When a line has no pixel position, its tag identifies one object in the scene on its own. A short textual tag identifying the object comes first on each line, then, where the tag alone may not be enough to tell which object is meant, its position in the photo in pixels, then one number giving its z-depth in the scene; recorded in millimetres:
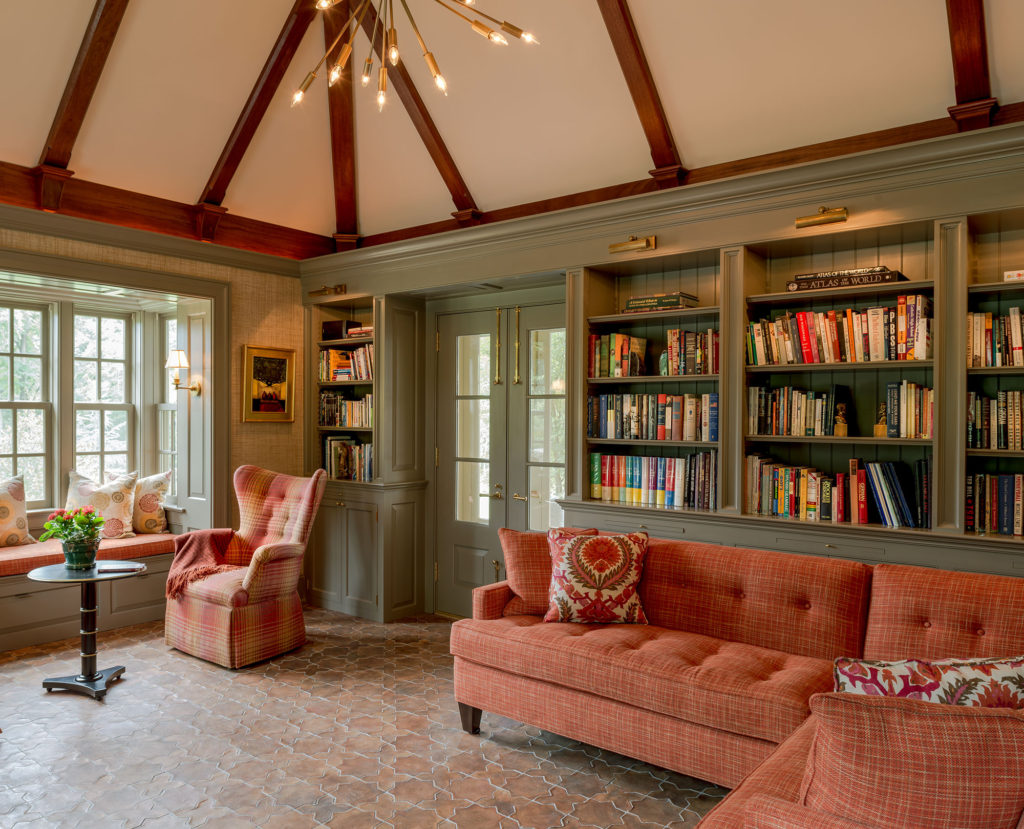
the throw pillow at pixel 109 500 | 5062
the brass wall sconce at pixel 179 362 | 5141
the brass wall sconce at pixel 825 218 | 3293
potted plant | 3711
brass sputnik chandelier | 2071
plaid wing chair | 4059
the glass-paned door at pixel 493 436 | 4711
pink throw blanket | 4312
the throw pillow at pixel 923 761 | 1326
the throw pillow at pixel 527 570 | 3402
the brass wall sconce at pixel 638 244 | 3871
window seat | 4324
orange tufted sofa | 2469
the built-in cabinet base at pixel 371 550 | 5074
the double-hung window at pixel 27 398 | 5043
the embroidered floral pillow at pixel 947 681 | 1633
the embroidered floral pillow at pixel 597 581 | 3211
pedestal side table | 3637
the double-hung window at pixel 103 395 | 5445
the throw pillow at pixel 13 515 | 4645
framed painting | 5270
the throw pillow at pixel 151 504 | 5293
